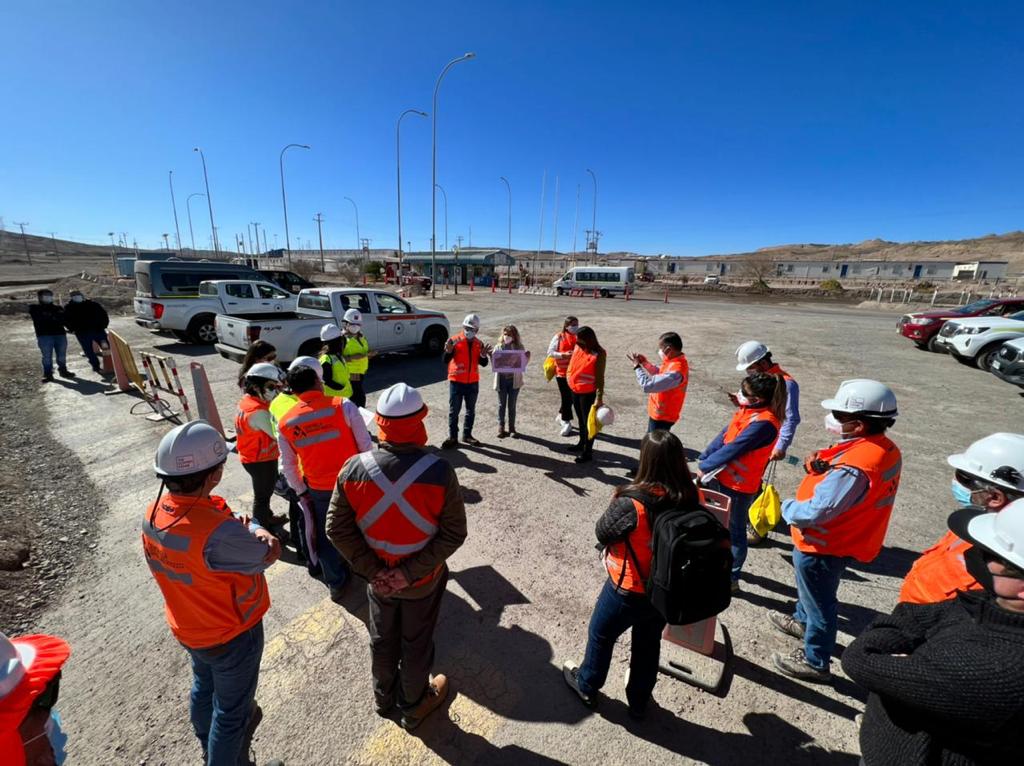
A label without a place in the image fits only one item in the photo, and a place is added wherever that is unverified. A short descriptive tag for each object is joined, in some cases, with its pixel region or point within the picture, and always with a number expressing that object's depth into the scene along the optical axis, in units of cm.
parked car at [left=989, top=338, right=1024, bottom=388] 900
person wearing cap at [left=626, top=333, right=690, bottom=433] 466
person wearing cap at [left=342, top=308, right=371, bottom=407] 604
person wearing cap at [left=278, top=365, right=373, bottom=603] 303
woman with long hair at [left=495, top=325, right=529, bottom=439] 612
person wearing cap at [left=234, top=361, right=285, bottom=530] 353
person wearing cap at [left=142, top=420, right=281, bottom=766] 186
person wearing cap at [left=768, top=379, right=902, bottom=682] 238
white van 3780
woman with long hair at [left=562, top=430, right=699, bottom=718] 210
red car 1361
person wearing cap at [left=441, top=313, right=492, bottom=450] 581
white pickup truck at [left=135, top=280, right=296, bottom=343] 1177
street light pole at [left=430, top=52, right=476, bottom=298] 2480
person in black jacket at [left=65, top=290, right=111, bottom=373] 894
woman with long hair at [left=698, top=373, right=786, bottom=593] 311
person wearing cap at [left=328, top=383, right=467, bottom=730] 212
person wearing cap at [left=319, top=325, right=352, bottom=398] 522
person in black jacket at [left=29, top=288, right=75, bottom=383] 834
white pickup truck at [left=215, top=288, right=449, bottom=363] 829
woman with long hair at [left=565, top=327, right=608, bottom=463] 532
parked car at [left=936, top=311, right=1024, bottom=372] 1126
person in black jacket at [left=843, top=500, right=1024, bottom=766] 118
